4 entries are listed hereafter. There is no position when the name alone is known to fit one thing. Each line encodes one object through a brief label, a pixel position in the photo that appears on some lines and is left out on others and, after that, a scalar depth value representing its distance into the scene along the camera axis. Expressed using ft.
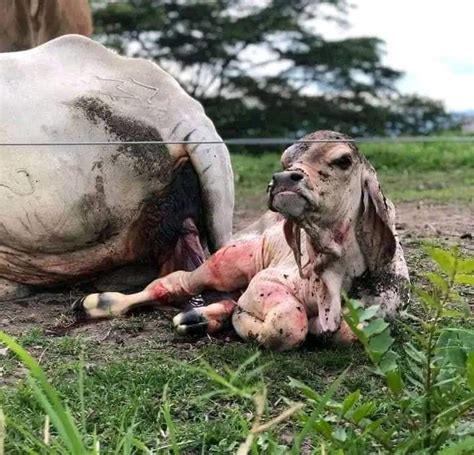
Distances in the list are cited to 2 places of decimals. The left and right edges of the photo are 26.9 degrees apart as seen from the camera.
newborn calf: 8.51
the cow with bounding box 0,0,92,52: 15.19
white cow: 11.16
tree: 48.19
